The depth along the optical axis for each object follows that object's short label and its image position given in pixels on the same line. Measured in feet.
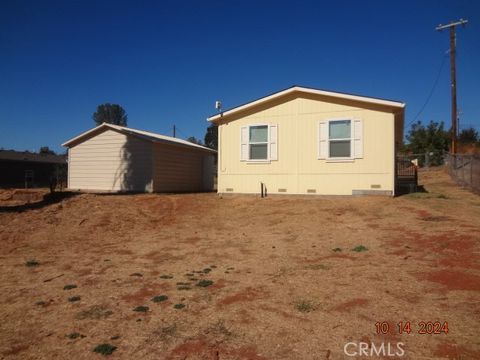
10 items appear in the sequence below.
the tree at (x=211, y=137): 238.23
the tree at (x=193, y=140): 267.37
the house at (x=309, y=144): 39.04
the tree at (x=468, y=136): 122.07
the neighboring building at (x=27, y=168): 96.32
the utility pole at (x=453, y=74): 76.89
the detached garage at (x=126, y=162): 56.18
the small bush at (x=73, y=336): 10.96
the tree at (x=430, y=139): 116.67
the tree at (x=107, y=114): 261.03
